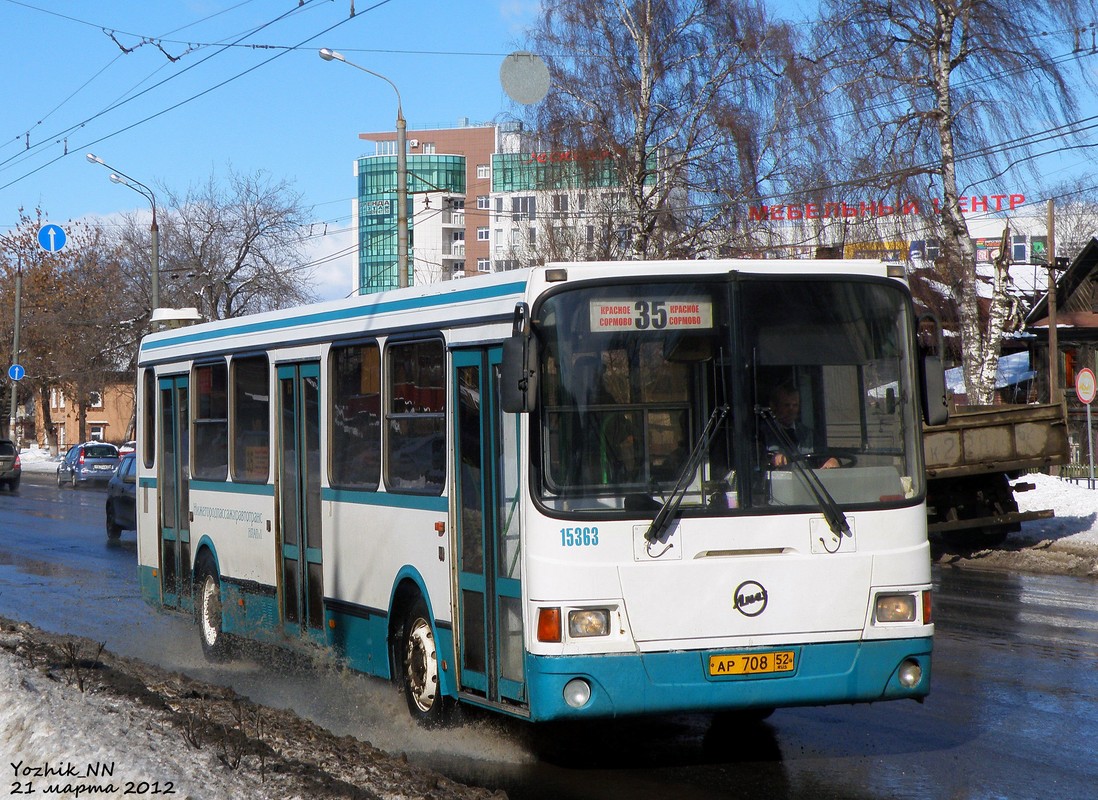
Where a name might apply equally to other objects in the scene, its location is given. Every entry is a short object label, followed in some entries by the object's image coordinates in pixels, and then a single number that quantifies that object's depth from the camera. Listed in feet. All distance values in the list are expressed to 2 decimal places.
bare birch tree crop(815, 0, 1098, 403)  89.51
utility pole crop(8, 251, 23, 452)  187.83
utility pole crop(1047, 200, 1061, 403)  121.70
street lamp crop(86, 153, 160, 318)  121.19
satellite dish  92.38
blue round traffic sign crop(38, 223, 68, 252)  120.57
